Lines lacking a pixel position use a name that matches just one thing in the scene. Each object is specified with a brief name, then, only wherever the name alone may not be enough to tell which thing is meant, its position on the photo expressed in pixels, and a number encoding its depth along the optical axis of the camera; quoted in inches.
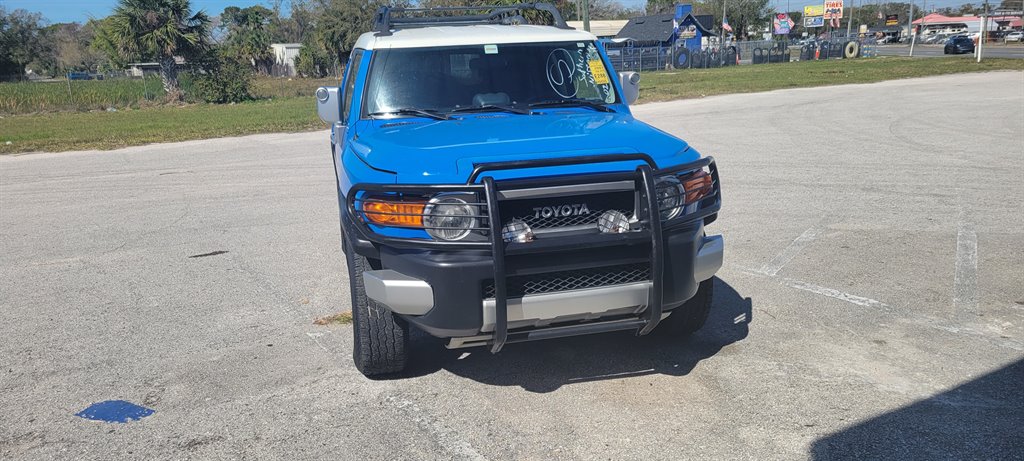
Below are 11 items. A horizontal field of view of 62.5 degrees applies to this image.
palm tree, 1262.3
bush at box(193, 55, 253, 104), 1262.3
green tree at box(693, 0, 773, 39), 3988.7
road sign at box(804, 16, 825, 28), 3720.5
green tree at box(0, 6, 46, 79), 2448.3
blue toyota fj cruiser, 148.3
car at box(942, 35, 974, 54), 2185.0
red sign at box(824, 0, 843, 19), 3221.0
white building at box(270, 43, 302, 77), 2785.4
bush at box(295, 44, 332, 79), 2529.5
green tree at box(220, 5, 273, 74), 2847.0
